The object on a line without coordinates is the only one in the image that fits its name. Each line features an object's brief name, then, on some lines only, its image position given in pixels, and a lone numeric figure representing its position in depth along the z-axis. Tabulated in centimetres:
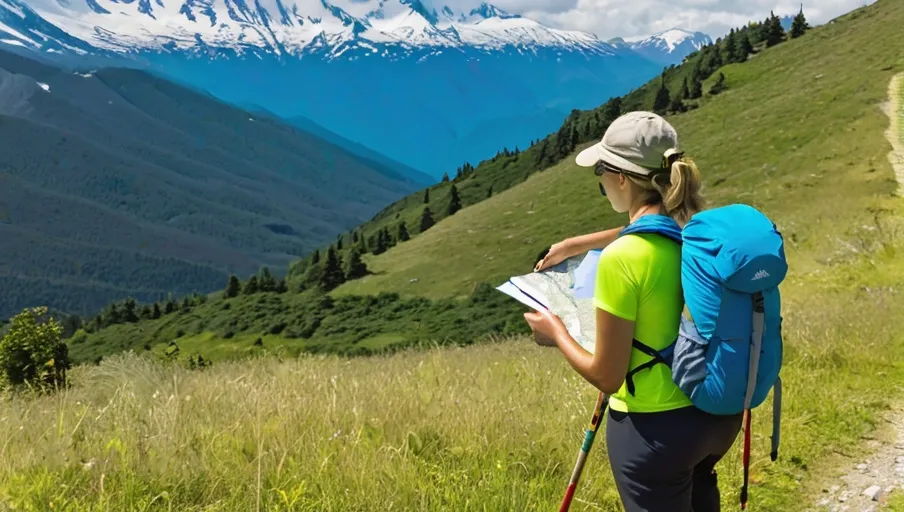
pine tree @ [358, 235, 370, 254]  9332
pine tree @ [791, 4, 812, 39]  7038
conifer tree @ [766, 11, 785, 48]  7292
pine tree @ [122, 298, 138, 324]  11588
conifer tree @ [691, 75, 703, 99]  6462
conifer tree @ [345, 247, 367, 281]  7519
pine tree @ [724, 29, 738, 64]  7180
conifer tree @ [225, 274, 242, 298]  10262
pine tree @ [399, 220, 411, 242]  8619
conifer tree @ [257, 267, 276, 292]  10056
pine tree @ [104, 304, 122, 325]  11631
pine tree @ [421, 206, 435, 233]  9125
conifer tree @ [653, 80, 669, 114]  6753
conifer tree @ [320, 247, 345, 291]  7931
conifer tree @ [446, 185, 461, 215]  9490
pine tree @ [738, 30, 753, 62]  7016
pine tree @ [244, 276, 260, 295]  10008
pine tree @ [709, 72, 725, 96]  6216
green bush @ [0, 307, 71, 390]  1096
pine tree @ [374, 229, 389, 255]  8731
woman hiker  236
